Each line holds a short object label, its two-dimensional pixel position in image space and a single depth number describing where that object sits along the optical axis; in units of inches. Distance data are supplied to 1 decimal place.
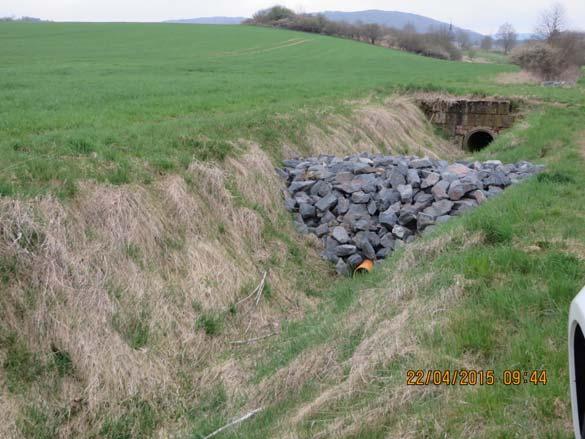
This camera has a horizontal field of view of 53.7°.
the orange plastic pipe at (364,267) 375.2
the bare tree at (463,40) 3690.7
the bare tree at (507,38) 4154.3
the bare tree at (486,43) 4394.7
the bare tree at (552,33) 1902.8
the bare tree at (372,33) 2800.7
